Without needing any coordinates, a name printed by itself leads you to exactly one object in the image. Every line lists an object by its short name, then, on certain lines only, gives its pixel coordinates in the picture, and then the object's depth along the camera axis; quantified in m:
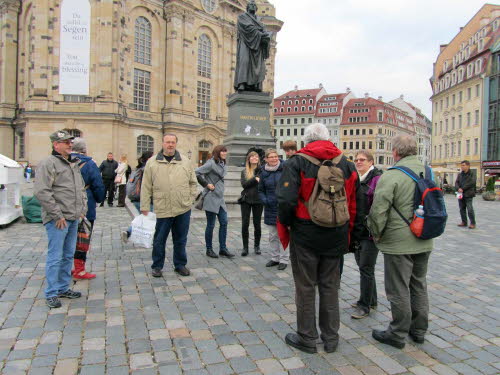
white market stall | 9.58
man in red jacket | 3.39
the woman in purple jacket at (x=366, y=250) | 4.26
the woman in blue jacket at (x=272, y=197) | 6.34
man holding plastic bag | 5.56
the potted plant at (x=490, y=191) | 26.11
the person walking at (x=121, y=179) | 14.58
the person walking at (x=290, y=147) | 6.12
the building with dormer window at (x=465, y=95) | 42.84
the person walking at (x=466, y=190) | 11.45
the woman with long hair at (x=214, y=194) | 6.84
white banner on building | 30.20
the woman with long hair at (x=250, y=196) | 6.97
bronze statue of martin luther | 12.01
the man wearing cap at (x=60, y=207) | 4.40
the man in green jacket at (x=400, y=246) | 3.57
